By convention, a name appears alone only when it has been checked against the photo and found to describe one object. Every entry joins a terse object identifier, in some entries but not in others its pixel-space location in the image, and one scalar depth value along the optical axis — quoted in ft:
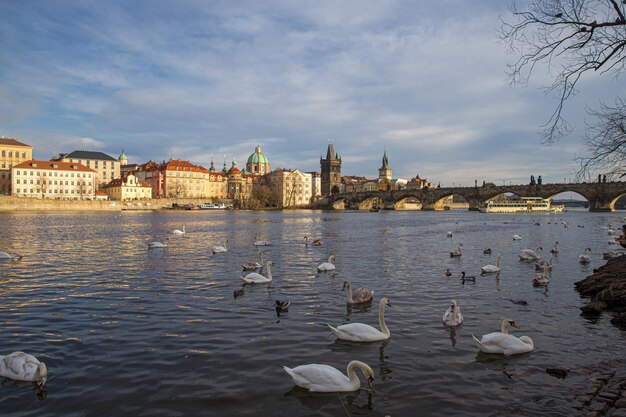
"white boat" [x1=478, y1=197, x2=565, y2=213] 387.75
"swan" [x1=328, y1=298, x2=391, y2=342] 29.50
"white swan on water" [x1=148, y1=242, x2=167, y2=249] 86.39
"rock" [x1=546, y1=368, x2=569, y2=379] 24.39
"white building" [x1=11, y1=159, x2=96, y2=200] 389.19
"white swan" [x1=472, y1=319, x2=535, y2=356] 27.89
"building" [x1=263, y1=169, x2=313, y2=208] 587.27
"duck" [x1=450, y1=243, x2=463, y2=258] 78.84
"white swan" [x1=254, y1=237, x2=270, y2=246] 94.98
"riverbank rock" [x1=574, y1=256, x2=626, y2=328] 37.52
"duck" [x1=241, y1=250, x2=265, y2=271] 60.80
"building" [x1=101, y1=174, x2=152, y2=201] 462.19
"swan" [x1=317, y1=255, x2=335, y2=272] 60.13
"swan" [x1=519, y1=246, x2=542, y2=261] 73.36
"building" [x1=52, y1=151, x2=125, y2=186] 500.33
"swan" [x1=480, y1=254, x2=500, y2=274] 59.52
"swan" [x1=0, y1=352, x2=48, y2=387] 22.63
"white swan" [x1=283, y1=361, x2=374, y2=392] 21.99
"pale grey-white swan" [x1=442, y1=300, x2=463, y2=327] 33.68
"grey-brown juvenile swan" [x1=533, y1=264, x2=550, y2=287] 50.83
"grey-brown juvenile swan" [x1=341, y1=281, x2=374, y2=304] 40.34
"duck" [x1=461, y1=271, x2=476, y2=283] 53.06
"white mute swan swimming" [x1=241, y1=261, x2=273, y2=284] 50.11
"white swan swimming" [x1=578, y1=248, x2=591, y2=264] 70.85
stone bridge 353.51
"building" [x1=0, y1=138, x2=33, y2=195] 403.95
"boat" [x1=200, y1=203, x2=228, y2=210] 484.33
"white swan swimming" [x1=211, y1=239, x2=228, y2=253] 80.79
